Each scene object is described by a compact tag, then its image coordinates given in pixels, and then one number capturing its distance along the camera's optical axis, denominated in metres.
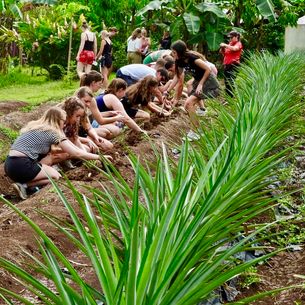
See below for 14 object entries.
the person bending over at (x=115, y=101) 8.12
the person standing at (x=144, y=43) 15.42
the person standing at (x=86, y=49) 13.64
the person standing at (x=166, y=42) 16.09
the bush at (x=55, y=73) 17.00
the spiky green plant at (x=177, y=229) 2.27
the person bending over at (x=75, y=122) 6.45
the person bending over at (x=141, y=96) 8.52
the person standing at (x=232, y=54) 12.27
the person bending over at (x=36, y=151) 6.13
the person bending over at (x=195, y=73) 8.94
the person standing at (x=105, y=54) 13.91
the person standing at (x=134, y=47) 15.32
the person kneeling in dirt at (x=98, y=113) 7.20
